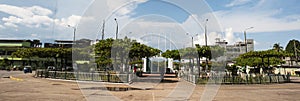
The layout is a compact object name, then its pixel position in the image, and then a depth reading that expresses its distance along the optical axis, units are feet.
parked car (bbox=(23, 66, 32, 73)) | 132.67
